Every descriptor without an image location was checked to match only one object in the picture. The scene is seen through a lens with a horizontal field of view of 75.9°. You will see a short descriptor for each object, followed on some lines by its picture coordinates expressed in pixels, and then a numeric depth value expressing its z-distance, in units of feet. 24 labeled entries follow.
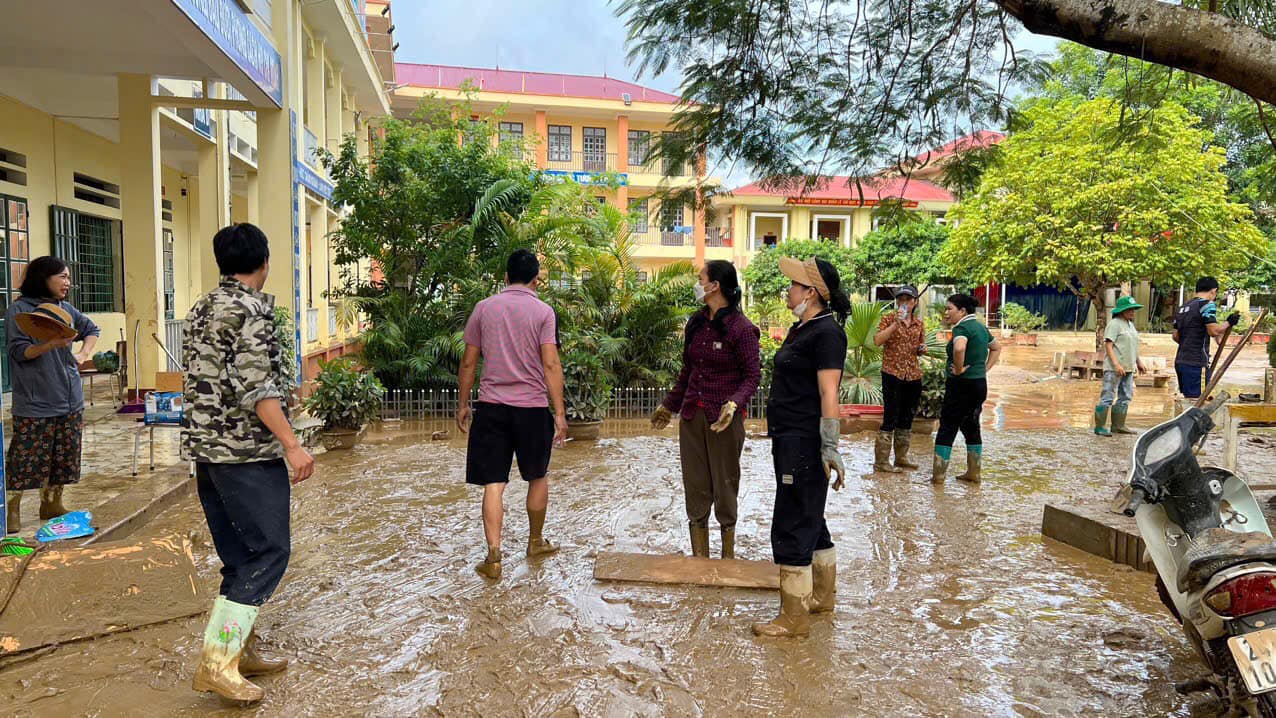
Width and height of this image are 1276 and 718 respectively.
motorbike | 8.96
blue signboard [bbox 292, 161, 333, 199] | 43.04
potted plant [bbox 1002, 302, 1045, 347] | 93.09
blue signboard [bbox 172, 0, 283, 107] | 22.97
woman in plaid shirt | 15.19
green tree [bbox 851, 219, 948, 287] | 109.29
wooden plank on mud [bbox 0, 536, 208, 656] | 11.90
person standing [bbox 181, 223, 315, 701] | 10.00
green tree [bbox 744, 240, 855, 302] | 108.06
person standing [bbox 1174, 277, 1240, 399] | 31.45
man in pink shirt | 15.03
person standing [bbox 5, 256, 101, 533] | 15.66
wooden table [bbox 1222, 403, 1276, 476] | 18.99
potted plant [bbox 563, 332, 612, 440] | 30.45
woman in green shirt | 22.65
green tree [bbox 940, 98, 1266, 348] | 72.43
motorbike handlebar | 10.23
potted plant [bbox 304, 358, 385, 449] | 27.48
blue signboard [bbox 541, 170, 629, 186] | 87.71
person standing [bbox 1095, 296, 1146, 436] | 31.60
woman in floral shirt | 24.63
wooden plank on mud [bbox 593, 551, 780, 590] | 14.78
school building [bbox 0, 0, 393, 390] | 25.54
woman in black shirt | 12.45
